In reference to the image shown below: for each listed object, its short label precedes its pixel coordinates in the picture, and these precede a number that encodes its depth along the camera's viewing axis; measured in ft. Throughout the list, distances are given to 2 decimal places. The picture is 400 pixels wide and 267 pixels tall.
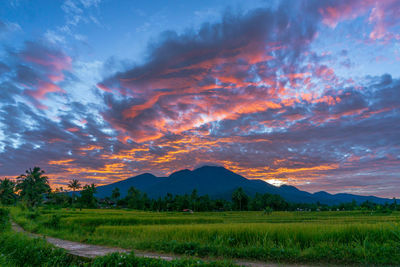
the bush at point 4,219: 48.33
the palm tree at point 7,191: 199.48
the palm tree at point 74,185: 274.57
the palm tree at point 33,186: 203.51
